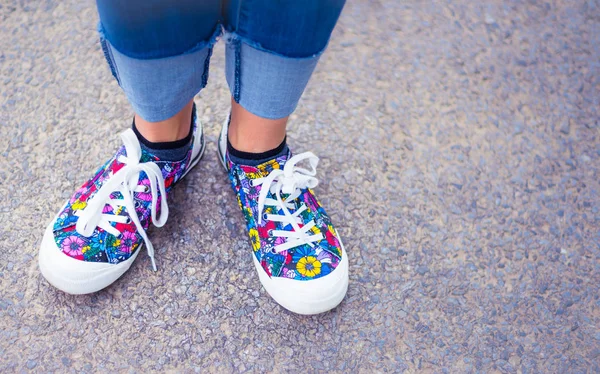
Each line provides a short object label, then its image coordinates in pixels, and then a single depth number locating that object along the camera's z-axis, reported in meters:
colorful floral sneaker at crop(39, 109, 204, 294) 0.89
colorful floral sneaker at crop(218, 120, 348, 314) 0.93
